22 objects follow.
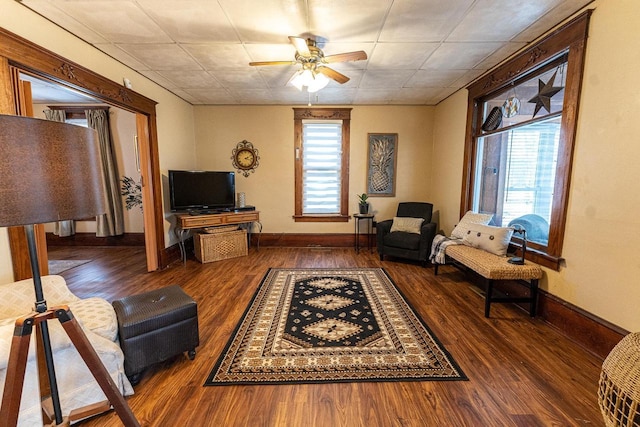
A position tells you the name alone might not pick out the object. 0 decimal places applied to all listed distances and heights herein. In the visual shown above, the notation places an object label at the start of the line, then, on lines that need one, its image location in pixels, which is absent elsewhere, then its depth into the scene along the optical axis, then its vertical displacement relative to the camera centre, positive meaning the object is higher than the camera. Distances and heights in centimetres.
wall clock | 498 +45
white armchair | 126 -88
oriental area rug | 182 -127
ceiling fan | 246 +114
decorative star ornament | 246 +84
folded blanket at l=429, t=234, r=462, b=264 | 342 -82
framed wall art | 497 +36
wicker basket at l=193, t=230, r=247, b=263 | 418 -102
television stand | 401 -60
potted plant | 489 -39
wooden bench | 245 -81
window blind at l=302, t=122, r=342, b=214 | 499 +28
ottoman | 168 -96
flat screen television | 409 -16
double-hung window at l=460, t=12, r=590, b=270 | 226 +48
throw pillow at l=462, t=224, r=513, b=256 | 286 -60
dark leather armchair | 395 -85
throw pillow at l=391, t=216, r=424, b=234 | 422 -65
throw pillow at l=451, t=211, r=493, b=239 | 331 -47
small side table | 478 -81
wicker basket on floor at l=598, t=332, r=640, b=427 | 91 -70
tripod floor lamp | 80 -5
